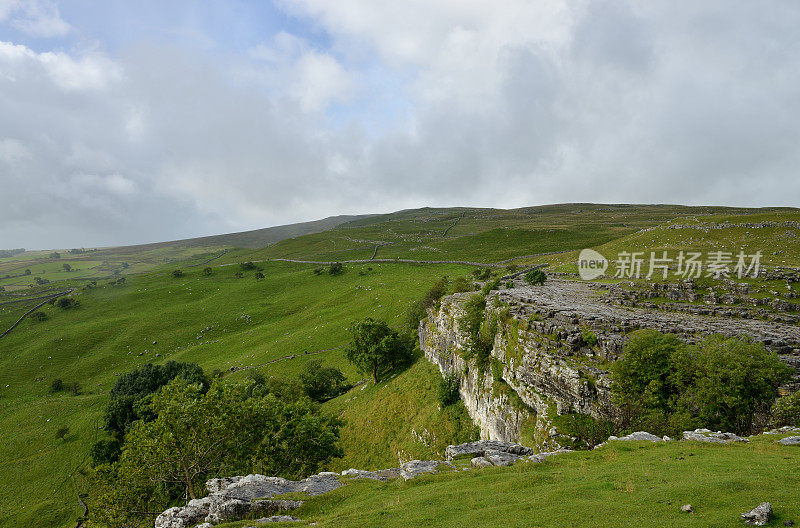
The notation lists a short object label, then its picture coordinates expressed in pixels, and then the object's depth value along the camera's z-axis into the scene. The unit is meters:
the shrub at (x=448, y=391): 41.28
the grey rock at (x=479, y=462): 19.67
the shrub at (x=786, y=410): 18.12
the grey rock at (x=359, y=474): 20.58
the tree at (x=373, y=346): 56.59
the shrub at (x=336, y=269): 144.25
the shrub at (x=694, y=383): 18.48
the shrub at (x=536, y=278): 59.72
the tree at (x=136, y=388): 53.94
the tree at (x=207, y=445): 23.72
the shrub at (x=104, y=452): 47.31
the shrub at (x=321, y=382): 59.22
